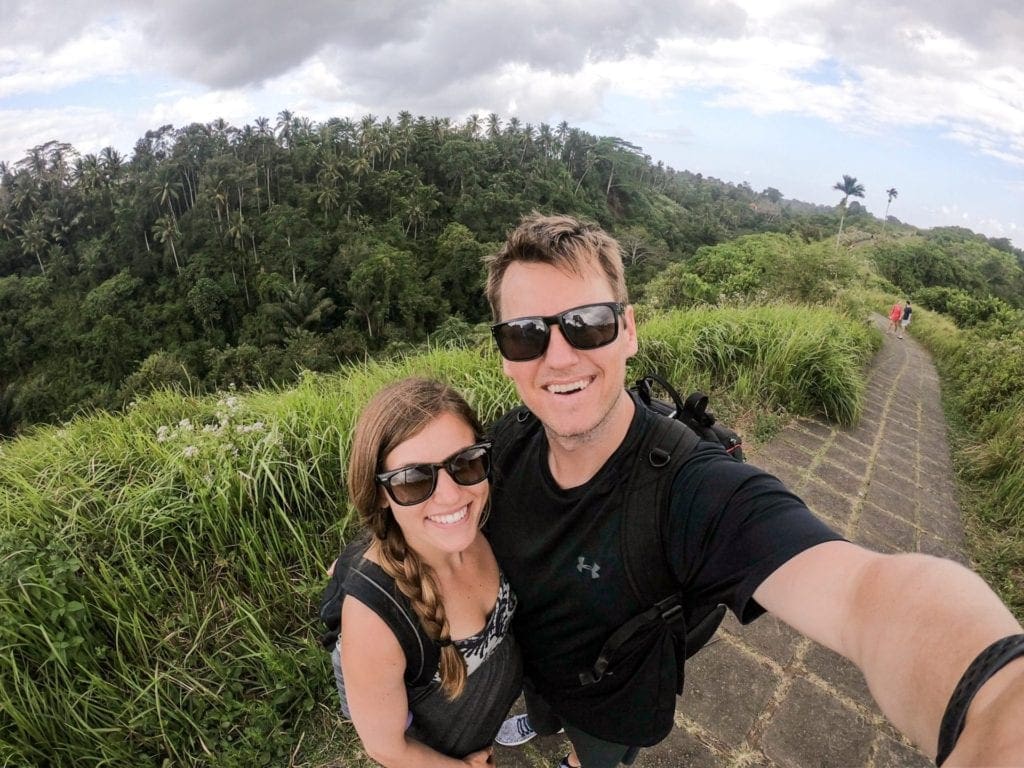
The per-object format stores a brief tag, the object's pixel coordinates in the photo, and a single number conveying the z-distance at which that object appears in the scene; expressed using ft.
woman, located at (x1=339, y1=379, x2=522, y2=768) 3.45
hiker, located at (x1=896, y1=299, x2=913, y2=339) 49.55
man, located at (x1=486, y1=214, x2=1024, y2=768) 2.42
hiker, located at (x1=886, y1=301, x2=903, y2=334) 48.36
